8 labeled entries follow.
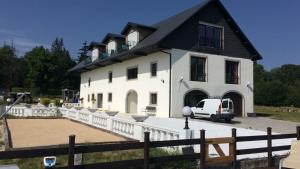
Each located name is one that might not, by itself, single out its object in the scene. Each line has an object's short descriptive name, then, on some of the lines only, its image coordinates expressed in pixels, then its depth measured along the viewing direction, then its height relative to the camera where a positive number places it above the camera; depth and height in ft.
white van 50.10 -3.53
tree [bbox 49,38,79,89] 157.33 +13.58
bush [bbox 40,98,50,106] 62.08 -2.52
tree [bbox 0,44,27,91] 166.05 +16.30
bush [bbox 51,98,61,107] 62.88 -2.82
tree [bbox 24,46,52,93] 151.12 +14.56
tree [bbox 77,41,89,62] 221.05 +39.36
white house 56.51 +8.36
